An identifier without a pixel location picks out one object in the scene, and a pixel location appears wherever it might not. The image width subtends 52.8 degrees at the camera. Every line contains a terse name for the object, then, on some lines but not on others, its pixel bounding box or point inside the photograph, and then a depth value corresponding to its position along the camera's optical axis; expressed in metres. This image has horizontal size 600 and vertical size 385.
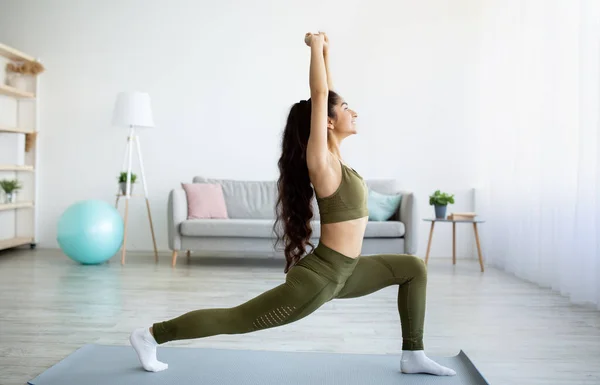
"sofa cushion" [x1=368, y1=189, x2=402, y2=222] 5.32
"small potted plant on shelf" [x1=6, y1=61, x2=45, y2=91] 6.18
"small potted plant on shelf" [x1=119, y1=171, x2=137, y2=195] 5.62
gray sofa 5.14
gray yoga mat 2.16
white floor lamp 5.48
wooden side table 5.22
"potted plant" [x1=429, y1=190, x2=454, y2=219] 5.40
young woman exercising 1.98
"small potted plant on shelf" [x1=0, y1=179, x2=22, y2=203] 5.91
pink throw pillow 5.48
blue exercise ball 5.12
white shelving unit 5.98
